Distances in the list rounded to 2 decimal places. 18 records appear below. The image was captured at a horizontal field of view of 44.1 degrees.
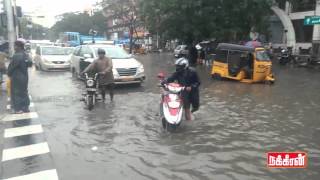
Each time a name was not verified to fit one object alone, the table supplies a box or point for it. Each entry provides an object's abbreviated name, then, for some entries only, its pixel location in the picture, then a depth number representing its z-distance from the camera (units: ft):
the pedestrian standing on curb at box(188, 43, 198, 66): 93.16
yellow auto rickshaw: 54.70
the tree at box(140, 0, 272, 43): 83.92
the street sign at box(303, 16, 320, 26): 72.90
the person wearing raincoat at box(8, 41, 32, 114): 32.99
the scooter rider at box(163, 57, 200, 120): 28.55
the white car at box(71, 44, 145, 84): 49.32
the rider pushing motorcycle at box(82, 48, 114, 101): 38.73
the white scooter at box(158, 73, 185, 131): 26.55
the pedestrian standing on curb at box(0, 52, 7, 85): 48.59
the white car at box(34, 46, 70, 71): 74.18
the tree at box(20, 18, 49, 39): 356.55
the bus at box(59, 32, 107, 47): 176.04
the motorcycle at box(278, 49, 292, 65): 92.89
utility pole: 57.62
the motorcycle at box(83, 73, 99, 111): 36.22
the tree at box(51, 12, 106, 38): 303.07
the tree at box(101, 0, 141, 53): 193.20
